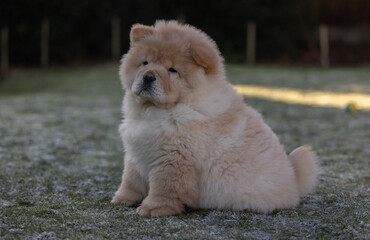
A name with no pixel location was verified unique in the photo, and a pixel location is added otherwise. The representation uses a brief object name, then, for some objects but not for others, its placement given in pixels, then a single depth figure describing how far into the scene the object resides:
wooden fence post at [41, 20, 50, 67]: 17.58
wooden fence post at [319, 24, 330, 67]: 17.31
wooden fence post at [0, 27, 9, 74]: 16.55
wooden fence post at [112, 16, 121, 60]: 17.98
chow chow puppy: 2.60
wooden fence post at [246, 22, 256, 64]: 18.09
